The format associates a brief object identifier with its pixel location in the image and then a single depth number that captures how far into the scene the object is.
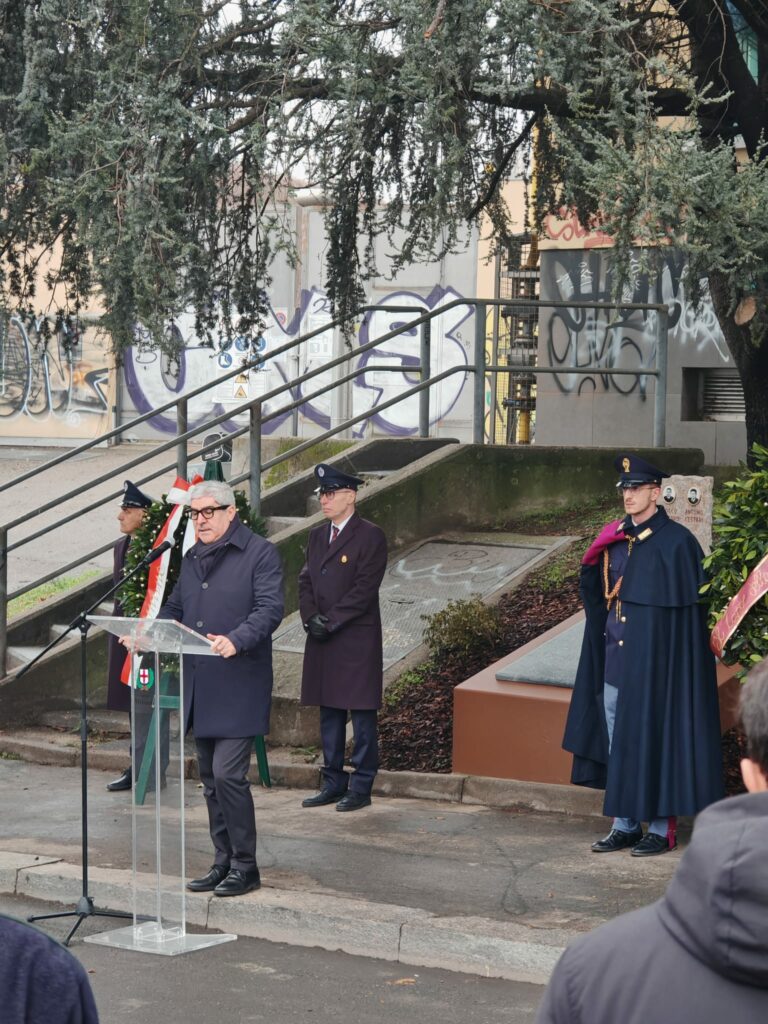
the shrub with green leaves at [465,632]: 10.29
